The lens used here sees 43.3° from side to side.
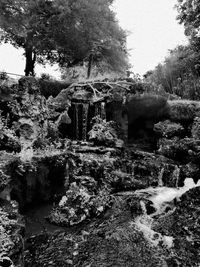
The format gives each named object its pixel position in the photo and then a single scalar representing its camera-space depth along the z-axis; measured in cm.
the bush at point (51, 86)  1364
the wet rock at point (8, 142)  720
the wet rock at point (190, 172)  856
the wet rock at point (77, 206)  593
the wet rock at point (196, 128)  1046
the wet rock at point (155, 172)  856
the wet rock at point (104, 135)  1030
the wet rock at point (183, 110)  1191
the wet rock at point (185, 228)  476
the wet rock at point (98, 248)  464
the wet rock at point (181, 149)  930
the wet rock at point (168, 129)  1119
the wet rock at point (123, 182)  763
